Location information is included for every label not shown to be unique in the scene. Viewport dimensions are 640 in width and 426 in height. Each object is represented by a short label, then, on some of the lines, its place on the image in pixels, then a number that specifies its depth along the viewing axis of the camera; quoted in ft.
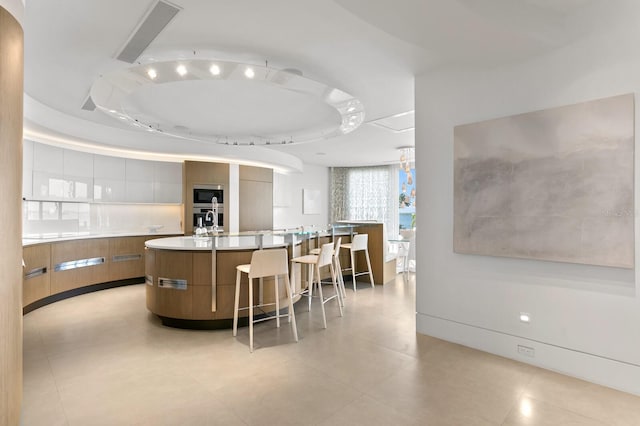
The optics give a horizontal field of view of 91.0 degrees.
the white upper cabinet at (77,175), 17.68
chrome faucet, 14.19
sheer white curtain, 29.66
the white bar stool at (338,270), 15.11
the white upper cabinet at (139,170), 20.62
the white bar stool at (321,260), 12.53
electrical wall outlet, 8.90
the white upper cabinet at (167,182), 21.76
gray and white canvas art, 7.56
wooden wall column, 5.31
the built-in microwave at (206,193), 21.70
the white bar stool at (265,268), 10.39
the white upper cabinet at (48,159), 16.07
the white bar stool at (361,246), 17.65
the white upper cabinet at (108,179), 19.21
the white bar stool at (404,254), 21.48
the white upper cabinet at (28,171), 15.42
